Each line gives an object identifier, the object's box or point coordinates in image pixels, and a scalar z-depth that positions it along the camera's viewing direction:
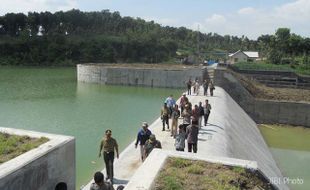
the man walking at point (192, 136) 10.29
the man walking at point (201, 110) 14.19
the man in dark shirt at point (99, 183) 5.73
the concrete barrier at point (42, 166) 6.70
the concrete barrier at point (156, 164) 6.27
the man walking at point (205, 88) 24.84
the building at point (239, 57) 70.37
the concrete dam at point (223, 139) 10.91
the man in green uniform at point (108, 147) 8.65
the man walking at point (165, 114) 14.31
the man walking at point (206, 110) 15.42
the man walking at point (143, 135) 9.72
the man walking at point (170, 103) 14.87
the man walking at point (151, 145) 9.03
